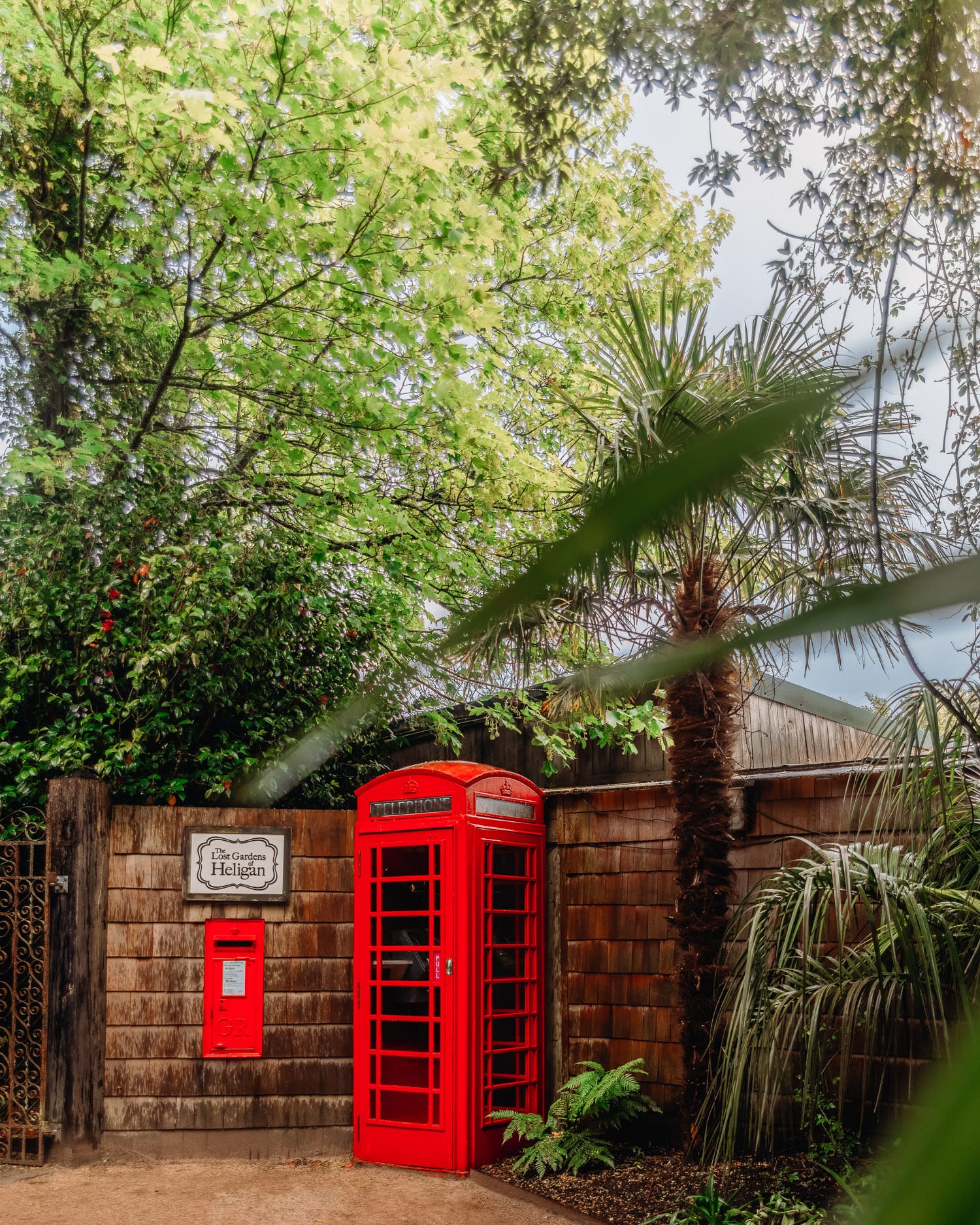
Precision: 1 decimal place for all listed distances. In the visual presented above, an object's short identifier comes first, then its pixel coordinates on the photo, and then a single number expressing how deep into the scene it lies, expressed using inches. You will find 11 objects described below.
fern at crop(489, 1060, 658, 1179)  214.5
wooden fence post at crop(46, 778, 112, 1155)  231.3
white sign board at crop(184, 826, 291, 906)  245.4
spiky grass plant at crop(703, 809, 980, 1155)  143.9
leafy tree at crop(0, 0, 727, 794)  251.8
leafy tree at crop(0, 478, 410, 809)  259.6
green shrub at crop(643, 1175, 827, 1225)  163.3
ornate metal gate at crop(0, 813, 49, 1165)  228.4
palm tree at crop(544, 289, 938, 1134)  184.7
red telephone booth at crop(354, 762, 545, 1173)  227.0
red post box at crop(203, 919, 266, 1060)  243.0
